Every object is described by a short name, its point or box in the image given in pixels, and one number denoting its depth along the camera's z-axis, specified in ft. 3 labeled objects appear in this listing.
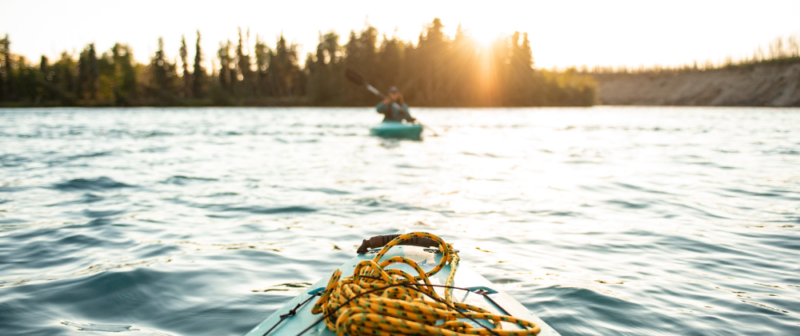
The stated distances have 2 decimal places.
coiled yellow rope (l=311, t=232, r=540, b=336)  5.34
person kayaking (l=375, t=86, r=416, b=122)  50.26
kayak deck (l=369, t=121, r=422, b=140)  48.47
